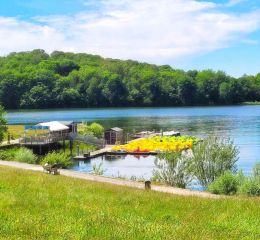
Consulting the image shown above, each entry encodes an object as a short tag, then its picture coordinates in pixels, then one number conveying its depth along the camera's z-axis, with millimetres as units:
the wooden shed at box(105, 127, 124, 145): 75000
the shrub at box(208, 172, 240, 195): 21281
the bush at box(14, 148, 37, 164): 42212
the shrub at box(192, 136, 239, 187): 32844
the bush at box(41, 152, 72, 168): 40050
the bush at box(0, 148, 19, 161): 45469
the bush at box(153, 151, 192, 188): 30908
